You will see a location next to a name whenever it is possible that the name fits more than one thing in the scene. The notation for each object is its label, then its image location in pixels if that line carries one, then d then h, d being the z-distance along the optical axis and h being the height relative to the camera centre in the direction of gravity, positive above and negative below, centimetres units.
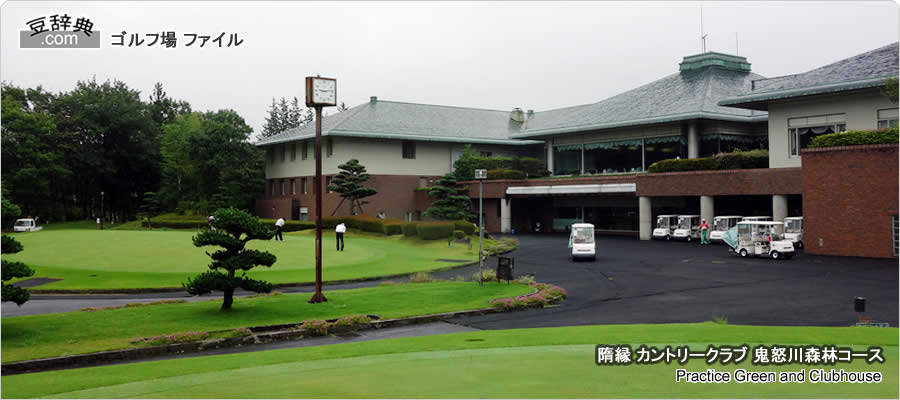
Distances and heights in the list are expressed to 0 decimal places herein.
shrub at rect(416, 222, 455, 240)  4622 -109
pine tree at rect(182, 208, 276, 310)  1942 -112
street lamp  3103 +185
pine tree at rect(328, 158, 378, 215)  5578 +276
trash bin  2738 -228
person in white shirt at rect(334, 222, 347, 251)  3856 -103
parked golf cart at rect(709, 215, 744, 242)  4322 -85
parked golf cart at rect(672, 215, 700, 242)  4562 -114
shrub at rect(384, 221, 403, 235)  5006 -103
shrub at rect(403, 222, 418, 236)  4806 -104
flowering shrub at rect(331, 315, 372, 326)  1911 -302
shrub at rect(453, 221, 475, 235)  4859 -89
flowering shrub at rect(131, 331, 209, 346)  1641 -300
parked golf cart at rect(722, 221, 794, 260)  3344 -152
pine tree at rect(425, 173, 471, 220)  5238 +95
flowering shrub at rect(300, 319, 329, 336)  1833 -305
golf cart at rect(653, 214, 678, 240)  4747 -103
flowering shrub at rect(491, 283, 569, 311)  2208 -292
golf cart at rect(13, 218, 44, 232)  6047 -57
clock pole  2195 -2
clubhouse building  3522 +514
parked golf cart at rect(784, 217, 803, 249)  3838 -115
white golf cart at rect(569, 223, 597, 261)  3544 -157
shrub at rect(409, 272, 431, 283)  2916 -278
